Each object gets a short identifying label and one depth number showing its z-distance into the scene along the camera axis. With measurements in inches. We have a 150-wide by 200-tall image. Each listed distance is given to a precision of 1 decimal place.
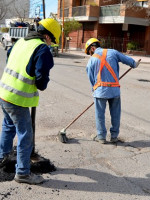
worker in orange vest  162.2
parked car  863.3
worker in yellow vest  107.8
